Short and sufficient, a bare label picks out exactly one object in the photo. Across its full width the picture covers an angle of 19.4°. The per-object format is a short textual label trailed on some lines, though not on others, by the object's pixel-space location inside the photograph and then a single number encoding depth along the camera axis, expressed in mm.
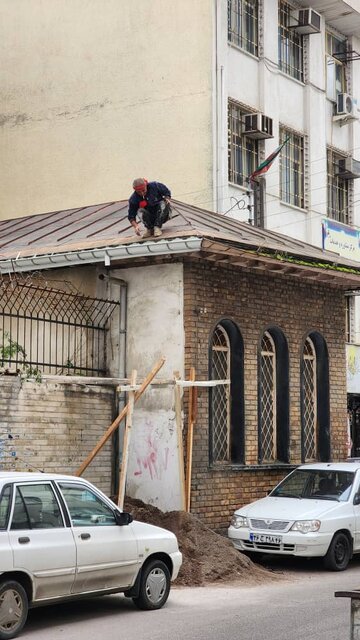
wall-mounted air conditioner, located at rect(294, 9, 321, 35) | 26328
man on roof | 15445
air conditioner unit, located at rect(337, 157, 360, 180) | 28375
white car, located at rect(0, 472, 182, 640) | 9172
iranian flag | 23344
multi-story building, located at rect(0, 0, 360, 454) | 22922
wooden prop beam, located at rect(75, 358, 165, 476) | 13820
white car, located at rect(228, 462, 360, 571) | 13602
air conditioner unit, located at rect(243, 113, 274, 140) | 24000
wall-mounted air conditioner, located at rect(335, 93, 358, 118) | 28047
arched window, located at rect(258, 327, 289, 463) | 17797
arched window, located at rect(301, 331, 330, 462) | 18922
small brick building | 15539
